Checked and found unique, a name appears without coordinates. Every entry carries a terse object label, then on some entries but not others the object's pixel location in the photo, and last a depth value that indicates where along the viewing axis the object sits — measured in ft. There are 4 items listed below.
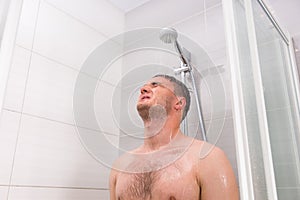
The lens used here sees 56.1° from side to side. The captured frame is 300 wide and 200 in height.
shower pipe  3.10
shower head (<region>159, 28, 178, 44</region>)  3.08
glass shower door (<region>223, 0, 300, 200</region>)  2.11
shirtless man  2.65
